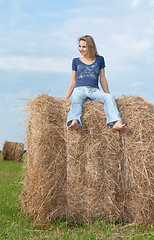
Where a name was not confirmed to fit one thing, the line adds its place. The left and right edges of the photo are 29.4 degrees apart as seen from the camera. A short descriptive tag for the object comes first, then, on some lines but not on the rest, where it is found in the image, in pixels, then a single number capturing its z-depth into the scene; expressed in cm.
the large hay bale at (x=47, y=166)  385
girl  390
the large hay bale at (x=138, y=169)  389
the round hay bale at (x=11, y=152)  1460
